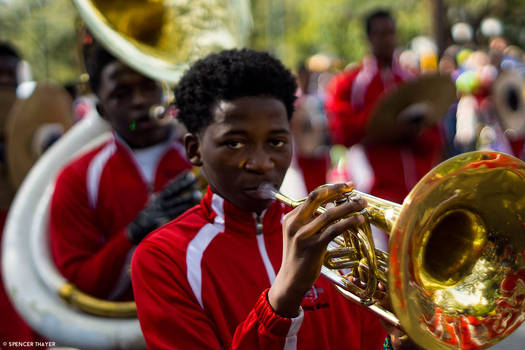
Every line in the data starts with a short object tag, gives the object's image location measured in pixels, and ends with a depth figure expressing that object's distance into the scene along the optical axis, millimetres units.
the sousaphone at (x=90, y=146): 2525
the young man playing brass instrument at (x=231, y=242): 1636
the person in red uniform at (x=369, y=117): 4816
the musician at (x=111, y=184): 2609
